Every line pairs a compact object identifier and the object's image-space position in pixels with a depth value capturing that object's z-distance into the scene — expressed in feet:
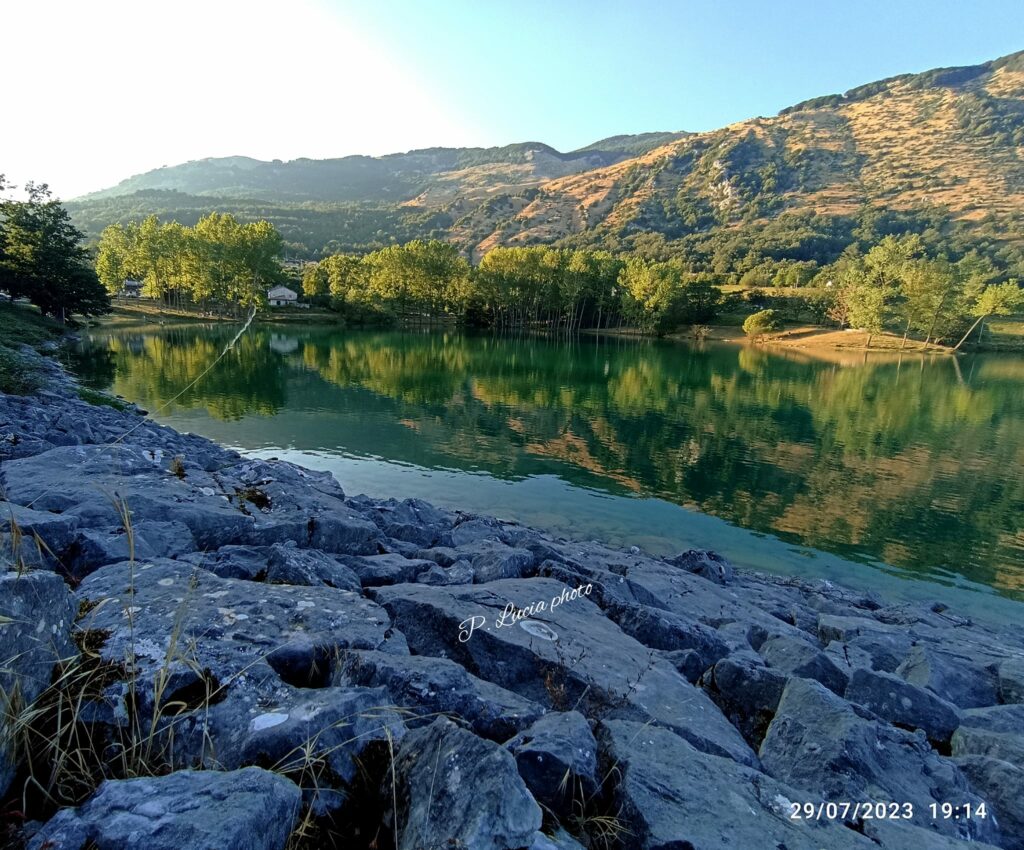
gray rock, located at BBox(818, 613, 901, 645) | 34.68
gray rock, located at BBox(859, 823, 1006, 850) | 13.00
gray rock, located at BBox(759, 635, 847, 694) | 23.95
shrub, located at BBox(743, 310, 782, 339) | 368.89
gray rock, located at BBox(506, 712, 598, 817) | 12.11
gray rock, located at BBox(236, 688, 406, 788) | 11.19
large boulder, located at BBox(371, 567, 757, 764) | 17.62
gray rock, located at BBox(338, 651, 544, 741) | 14.07
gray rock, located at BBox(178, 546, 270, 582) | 22.02
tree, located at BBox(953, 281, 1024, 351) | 331.57
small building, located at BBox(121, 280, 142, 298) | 400.88
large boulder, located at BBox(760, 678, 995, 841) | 15.25
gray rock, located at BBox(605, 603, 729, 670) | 24.38
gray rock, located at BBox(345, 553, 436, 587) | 26.29
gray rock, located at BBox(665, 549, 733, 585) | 45.98
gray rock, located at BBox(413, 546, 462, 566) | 32.92
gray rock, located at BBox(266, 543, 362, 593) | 22.15
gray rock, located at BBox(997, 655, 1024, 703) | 27.91
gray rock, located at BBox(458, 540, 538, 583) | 29.78
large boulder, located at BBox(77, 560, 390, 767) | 11.84
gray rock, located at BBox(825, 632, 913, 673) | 29.94
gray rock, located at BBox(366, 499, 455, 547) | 39.83
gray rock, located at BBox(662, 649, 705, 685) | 21.85
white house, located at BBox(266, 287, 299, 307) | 401.47
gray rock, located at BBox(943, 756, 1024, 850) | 16.05
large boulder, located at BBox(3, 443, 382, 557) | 26.13
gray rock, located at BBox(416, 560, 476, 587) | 26.86
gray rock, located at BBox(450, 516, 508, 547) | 43.24
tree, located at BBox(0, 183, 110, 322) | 187.93
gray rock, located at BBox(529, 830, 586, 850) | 10.03
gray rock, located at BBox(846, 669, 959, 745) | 21.15
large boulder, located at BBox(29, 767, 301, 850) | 8.06
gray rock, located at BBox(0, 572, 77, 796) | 9.65
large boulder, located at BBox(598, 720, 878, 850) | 11.66
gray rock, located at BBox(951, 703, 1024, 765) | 19.11
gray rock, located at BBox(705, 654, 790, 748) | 19.44
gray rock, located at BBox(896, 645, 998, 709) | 26.99
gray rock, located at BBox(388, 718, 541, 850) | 9.52
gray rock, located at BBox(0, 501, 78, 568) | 18.44
